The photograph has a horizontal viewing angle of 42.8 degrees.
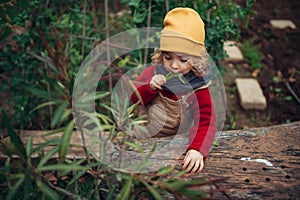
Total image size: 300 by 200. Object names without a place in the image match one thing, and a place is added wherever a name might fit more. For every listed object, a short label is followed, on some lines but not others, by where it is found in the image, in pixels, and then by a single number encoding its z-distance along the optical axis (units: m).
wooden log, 1.82
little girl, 1.92
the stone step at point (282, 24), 4.82
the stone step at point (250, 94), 3.68
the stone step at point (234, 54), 4.29
